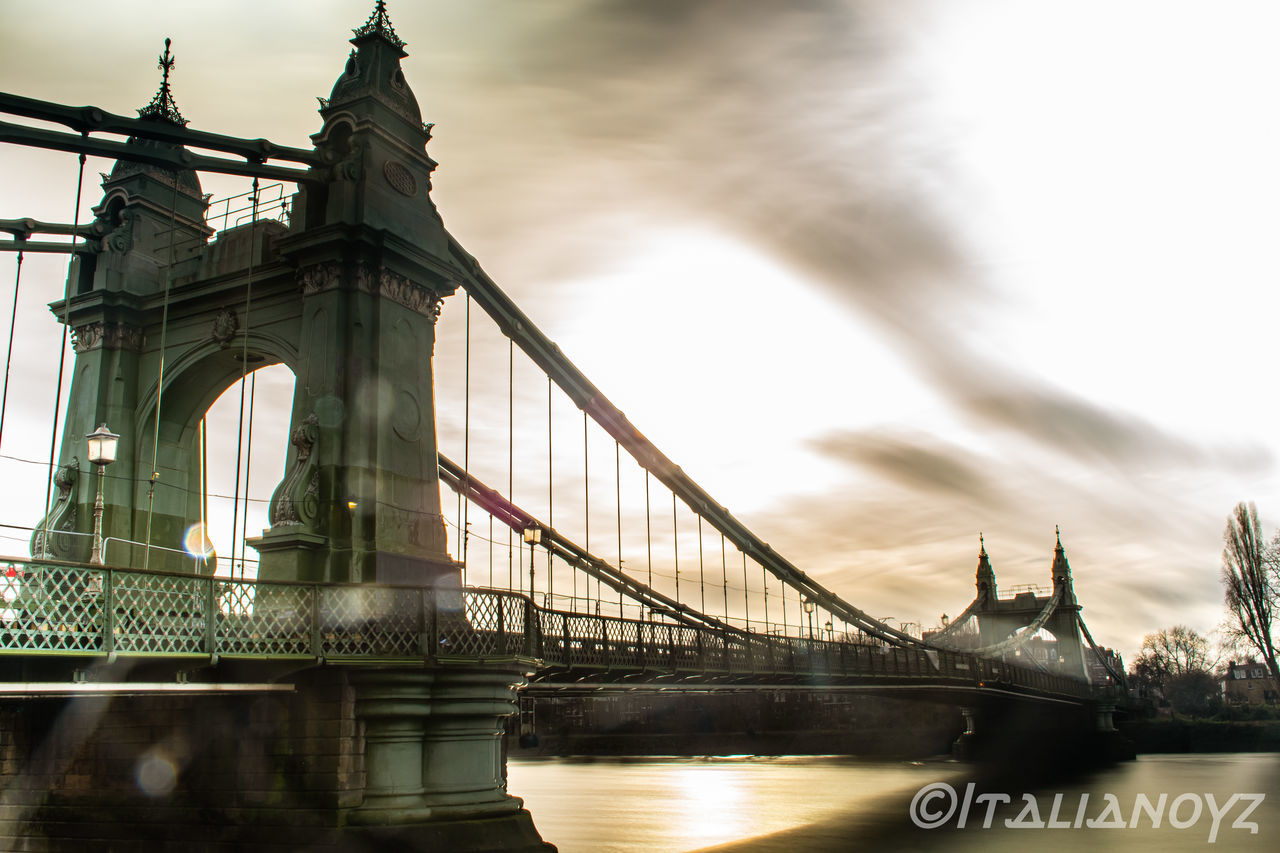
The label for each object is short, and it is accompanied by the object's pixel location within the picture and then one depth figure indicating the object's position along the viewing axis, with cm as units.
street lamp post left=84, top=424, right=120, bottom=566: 1595
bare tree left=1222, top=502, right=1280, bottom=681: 7562
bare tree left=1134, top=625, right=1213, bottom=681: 13388
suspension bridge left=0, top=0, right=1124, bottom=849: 1653
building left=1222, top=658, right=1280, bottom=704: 12319
